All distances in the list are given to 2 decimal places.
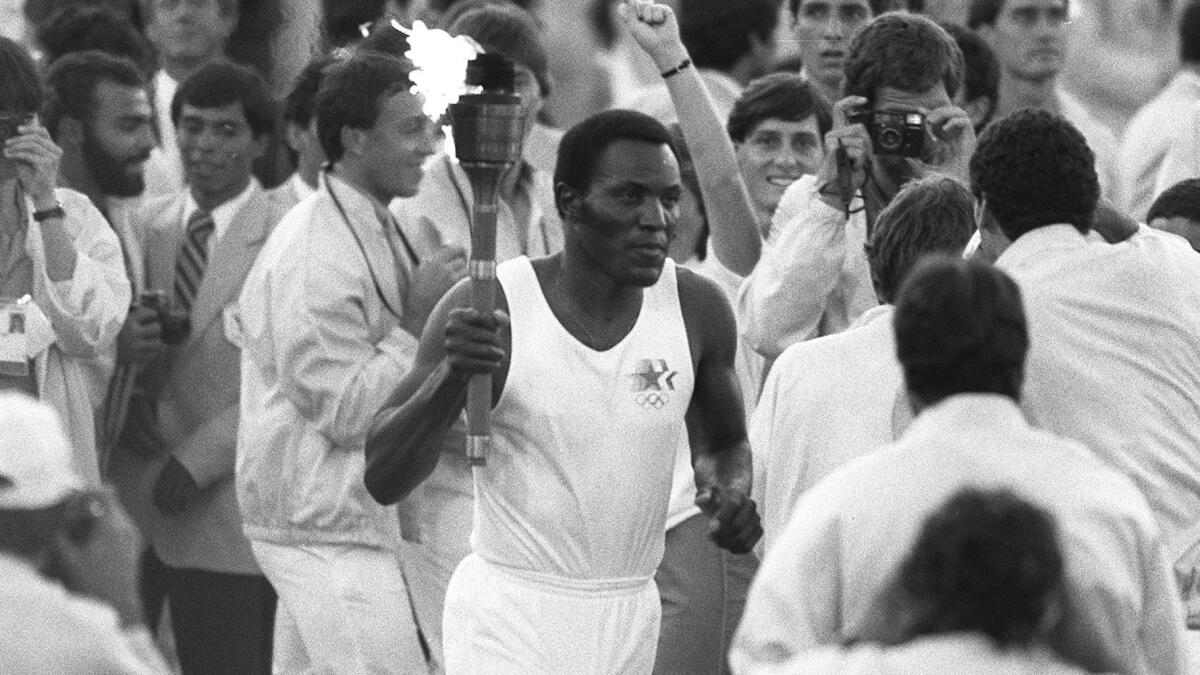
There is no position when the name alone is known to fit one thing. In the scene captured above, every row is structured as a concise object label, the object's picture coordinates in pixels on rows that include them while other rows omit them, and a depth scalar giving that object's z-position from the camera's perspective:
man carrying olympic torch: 16.52
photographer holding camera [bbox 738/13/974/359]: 18.86
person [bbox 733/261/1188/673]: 12.42
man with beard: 22.84
